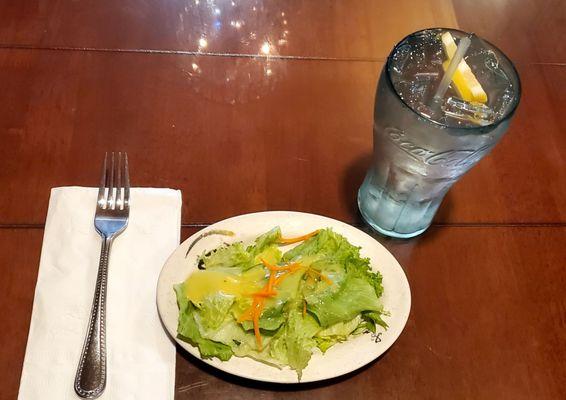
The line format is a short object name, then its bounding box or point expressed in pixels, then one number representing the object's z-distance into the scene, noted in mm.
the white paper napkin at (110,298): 794
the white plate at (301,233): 783
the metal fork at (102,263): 783
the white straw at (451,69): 835
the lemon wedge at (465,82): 856
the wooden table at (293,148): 878
